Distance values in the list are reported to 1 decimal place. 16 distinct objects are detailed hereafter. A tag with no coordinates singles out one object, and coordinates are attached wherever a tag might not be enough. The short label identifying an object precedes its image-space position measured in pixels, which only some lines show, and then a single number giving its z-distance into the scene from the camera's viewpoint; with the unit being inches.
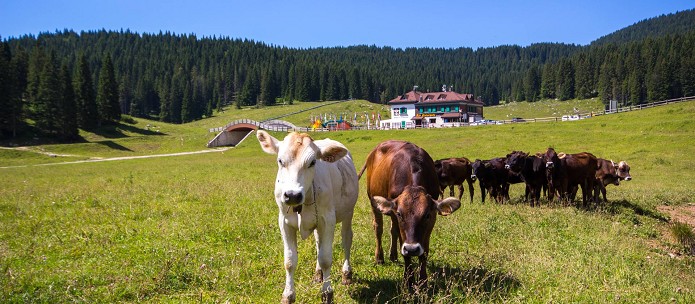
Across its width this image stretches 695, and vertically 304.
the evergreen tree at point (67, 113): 2388.0
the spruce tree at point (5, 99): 2240.4
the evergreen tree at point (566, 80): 5767.7
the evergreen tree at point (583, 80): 5472.4
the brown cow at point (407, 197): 222.2
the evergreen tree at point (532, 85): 6486.2
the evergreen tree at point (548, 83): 6156.5
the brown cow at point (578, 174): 627.8
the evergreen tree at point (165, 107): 5017.2
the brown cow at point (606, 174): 698.2
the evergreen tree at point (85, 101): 2760.8
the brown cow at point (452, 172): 634.2
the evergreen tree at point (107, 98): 3053.6
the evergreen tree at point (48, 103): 2353.6
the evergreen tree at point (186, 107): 5083.7
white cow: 202.1
